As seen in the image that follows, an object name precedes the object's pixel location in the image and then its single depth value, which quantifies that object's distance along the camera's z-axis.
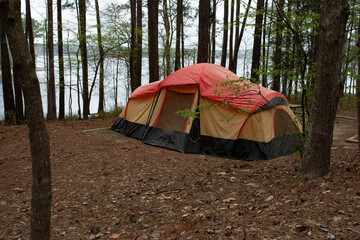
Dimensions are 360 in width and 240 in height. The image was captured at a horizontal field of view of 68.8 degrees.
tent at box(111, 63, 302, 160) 6.51
